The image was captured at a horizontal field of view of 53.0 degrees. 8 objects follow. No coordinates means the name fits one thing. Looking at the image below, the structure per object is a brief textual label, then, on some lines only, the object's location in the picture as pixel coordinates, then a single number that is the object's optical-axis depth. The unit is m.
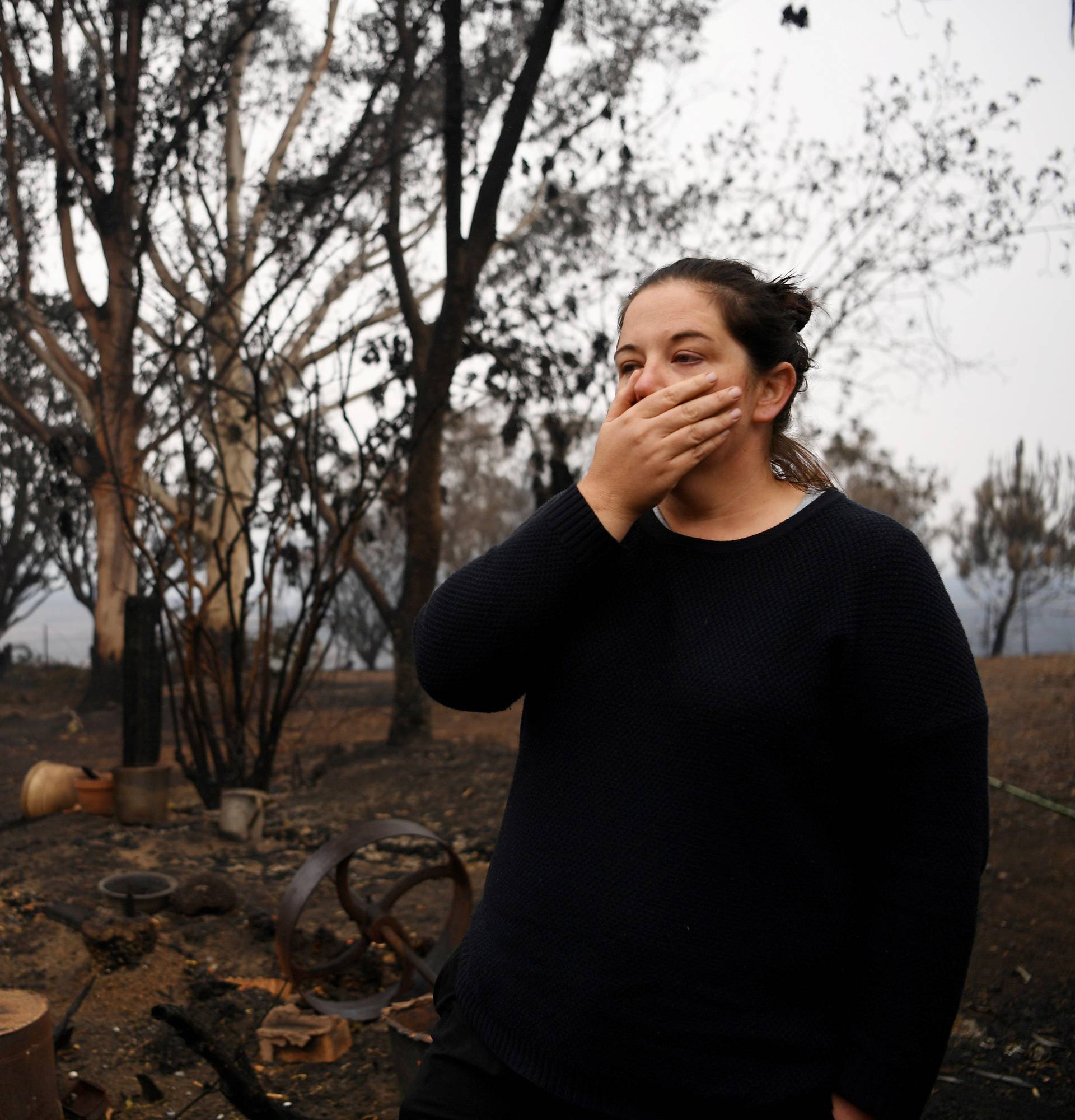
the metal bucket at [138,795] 5.93
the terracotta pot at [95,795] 6.06
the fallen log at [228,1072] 2.36
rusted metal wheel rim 3.39
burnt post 6.36
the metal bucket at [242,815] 5.79
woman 1.35
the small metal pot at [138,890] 4.26
